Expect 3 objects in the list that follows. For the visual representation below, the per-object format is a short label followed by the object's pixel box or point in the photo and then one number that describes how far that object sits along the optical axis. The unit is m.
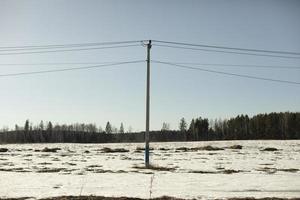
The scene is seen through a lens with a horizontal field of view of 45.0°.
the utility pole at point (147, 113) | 26.46
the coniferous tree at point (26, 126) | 178.35
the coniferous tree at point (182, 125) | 191.50
